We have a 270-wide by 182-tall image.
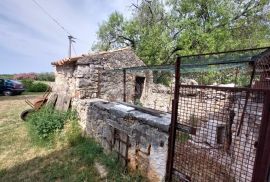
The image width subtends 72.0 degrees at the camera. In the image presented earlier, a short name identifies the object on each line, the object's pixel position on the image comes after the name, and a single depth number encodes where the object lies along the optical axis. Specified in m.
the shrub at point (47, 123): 5.30
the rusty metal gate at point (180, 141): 2.33
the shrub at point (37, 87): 18.47
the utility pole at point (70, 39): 12.45
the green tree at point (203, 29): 10.64
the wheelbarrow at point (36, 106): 7.04
